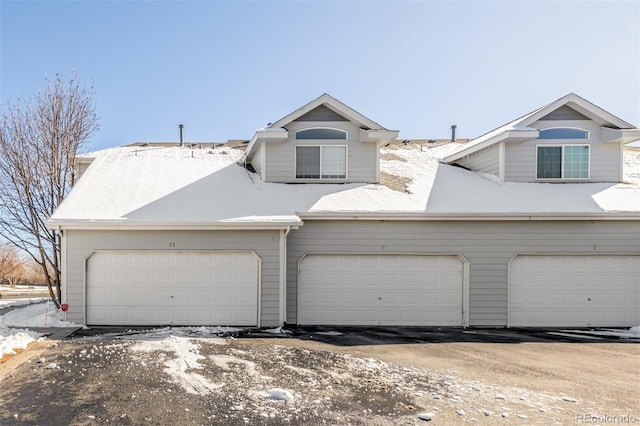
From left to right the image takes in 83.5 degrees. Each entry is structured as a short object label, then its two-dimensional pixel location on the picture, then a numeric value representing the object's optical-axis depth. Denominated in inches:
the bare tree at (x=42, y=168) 463.8
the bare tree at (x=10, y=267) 1372.0
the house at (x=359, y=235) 364.5
